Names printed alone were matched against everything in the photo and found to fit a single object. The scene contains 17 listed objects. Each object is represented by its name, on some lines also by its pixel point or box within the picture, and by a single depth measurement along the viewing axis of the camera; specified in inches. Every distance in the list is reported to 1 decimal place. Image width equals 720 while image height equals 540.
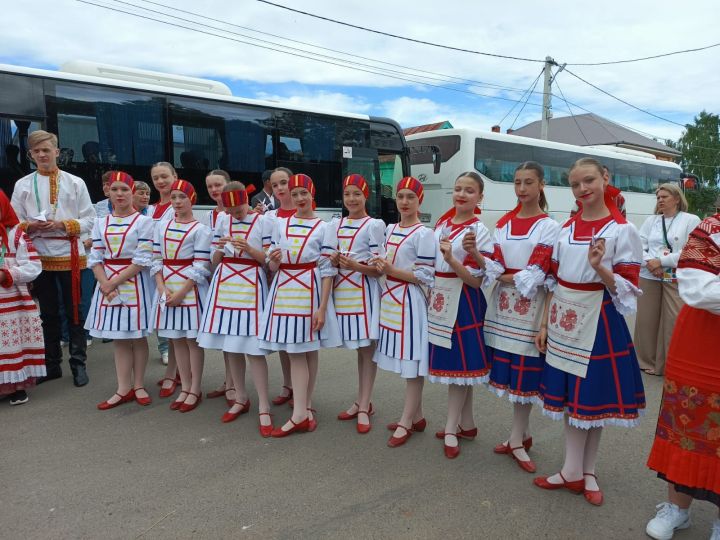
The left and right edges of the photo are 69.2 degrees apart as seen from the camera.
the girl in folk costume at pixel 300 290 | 141.7
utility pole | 786.2
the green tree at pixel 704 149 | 1670.8
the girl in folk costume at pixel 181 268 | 157.4
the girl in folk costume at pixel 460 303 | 128.0
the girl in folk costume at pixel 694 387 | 91.1
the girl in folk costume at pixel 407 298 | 137.2
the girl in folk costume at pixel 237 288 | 146.5
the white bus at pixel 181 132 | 275.0
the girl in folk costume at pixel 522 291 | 118.7
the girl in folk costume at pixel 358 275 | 143.5
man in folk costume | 180.5
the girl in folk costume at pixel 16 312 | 164.4
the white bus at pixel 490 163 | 563.5
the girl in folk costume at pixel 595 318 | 105.4
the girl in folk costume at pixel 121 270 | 161.0
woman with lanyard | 197.0
